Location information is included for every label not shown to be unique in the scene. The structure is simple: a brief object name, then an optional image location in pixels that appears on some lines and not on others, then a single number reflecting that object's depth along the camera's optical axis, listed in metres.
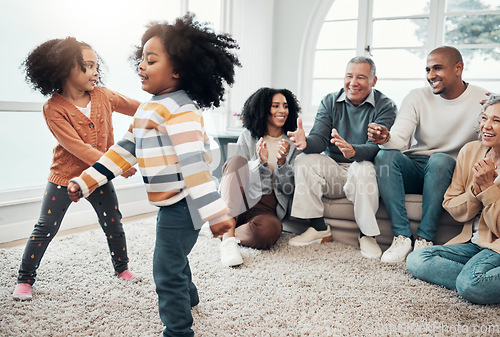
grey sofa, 2.15
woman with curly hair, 2.26
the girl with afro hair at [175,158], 1.17
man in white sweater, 2.08
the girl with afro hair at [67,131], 1.64
